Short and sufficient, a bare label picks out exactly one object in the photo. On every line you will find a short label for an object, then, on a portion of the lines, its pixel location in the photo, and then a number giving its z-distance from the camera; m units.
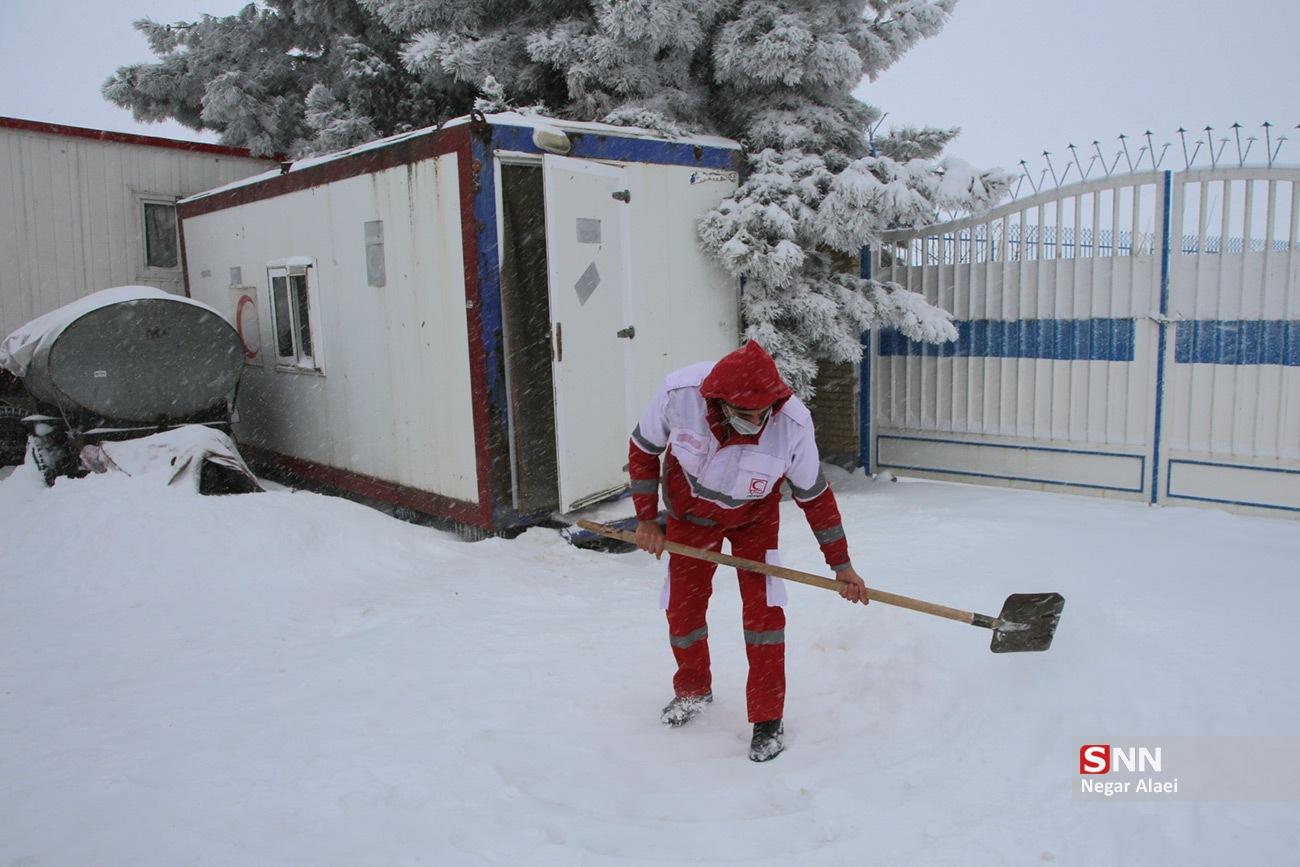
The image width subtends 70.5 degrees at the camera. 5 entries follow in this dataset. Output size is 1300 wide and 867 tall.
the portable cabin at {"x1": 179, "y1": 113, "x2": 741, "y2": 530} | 6.41
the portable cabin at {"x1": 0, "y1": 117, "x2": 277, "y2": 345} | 10.18
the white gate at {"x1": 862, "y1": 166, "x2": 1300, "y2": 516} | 6.21
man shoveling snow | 3.59
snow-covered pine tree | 7.32
